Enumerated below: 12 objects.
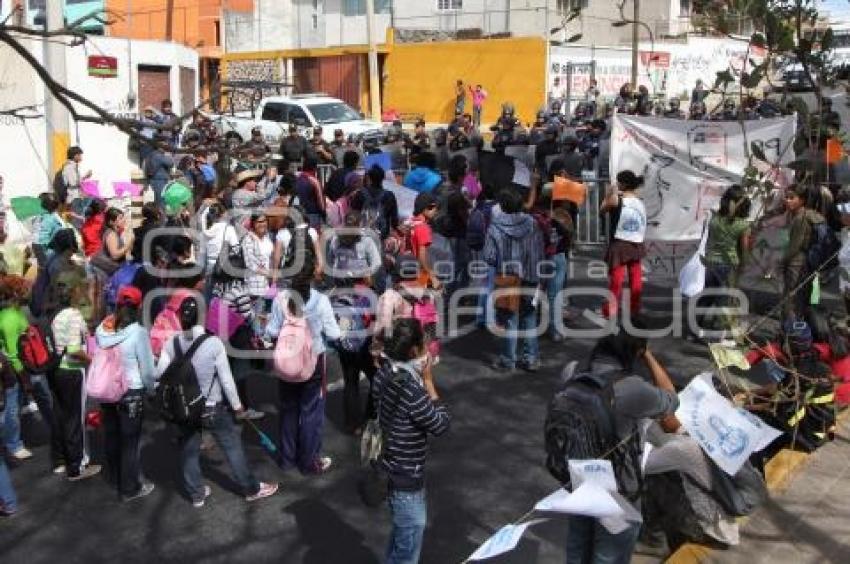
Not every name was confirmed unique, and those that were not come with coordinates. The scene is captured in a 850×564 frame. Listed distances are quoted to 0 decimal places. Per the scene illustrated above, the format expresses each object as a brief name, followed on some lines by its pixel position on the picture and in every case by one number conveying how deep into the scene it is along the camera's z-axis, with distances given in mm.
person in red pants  8805
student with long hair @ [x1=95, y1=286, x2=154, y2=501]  5969
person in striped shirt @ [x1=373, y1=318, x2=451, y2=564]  4637
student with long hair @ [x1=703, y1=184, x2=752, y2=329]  8539
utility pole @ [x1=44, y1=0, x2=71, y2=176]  11852
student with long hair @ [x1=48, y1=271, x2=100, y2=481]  6309
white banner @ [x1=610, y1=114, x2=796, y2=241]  11188
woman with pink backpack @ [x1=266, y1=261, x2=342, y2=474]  6129
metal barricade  13266
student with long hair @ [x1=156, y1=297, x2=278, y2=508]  5805
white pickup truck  23188
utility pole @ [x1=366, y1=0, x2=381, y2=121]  30484
